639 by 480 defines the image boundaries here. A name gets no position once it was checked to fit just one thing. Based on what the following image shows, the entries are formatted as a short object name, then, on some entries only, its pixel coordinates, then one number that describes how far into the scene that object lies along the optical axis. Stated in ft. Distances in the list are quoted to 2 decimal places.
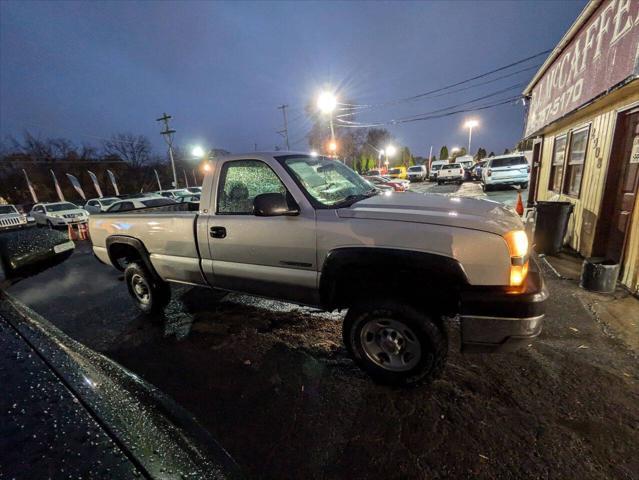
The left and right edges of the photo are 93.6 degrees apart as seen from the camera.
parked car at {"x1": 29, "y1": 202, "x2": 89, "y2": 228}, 49.44
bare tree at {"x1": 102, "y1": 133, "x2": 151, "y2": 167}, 160.86
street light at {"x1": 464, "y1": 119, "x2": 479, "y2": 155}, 171.57
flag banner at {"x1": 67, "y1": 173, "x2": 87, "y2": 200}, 86.20
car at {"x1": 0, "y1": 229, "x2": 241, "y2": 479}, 2.90
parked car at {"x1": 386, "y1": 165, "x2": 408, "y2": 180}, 112.70
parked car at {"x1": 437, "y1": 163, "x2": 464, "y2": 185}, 83.82
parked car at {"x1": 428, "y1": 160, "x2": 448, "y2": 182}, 101.04
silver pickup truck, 7.06
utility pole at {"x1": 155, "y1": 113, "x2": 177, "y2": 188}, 98.94
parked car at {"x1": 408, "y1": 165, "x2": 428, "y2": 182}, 104.37
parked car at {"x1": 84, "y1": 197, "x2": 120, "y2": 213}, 59.31
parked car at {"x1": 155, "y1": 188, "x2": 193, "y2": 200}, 79.61
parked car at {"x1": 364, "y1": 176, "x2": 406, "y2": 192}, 59.82
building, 13.07
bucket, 13.62
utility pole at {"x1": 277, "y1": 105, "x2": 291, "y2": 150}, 133.15
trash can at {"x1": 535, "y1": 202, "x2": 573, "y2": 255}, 18.98
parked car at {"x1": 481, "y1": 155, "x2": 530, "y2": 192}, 56.39
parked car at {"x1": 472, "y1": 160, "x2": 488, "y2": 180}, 86.60
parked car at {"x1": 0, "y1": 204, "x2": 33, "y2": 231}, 50.88
